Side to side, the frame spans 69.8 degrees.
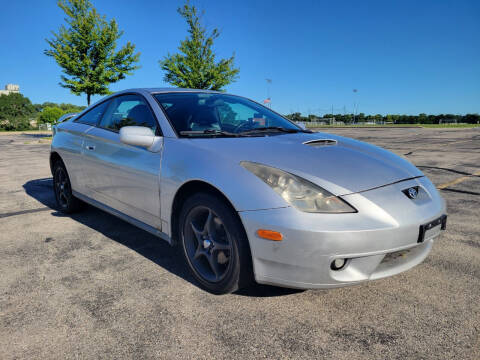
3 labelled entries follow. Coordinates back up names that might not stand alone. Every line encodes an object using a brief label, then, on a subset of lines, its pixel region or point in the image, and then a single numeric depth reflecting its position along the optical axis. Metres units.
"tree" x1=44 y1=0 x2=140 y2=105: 18.25
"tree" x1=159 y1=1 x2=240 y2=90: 20.45
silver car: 1.84
